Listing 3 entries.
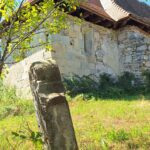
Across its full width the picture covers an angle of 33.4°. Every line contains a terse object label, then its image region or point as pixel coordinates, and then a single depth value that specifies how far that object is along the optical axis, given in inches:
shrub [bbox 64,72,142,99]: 348.5
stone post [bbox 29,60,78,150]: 104.0
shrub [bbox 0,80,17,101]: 334.4
